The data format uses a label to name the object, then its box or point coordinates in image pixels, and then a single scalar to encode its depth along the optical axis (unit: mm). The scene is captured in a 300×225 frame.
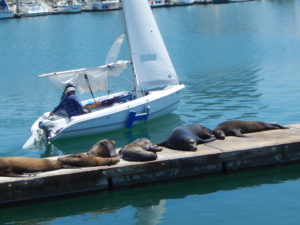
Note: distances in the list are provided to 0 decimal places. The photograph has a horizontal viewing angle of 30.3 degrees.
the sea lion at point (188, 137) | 12773
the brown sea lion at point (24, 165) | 11617
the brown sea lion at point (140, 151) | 12180
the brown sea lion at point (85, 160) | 12023
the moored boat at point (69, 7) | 102812
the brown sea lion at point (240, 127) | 13898
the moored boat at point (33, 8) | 98688
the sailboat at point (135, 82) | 17516
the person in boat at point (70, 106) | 17203
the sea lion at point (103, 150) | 12383
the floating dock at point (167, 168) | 11539
